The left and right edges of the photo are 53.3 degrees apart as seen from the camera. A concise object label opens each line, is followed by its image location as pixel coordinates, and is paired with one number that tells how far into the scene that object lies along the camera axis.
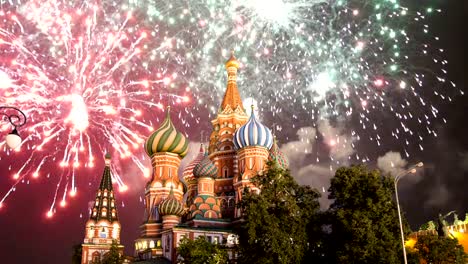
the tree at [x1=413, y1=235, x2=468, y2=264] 32.26
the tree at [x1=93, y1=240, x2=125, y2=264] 40.62
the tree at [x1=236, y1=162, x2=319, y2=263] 27.14
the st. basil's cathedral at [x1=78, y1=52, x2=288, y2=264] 44.22
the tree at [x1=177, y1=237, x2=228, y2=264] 31.81
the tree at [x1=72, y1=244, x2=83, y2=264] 60.71
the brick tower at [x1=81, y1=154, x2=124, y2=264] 50.81
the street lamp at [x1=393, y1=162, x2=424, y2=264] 20.30
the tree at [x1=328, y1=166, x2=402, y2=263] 25.77
